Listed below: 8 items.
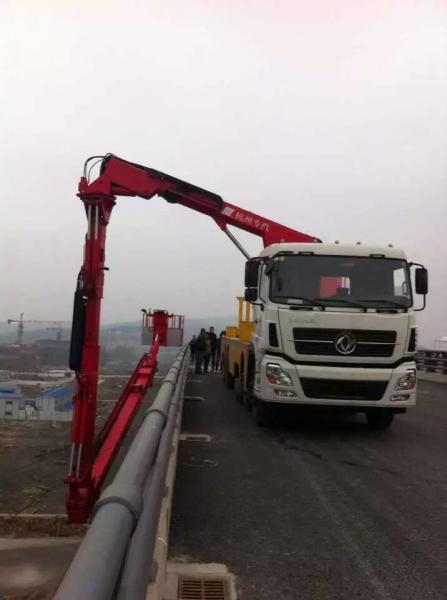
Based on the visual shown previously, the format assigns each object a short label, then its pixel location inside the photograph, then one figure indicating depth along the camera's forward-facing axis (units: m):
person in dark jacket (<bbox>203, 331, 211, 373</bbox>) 22.09
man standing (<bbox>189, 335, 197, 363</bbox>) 22.82
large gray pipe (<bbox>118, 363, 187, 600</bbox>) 1.96
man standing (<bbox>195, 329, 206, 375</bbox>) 21.75
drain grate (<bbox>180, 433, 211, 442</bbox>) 8.66
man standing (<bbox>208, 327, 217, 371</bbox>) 22.58
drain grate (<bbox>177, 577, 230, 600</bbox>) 3.54
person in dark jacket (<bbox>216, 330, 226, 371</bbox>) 23.58
